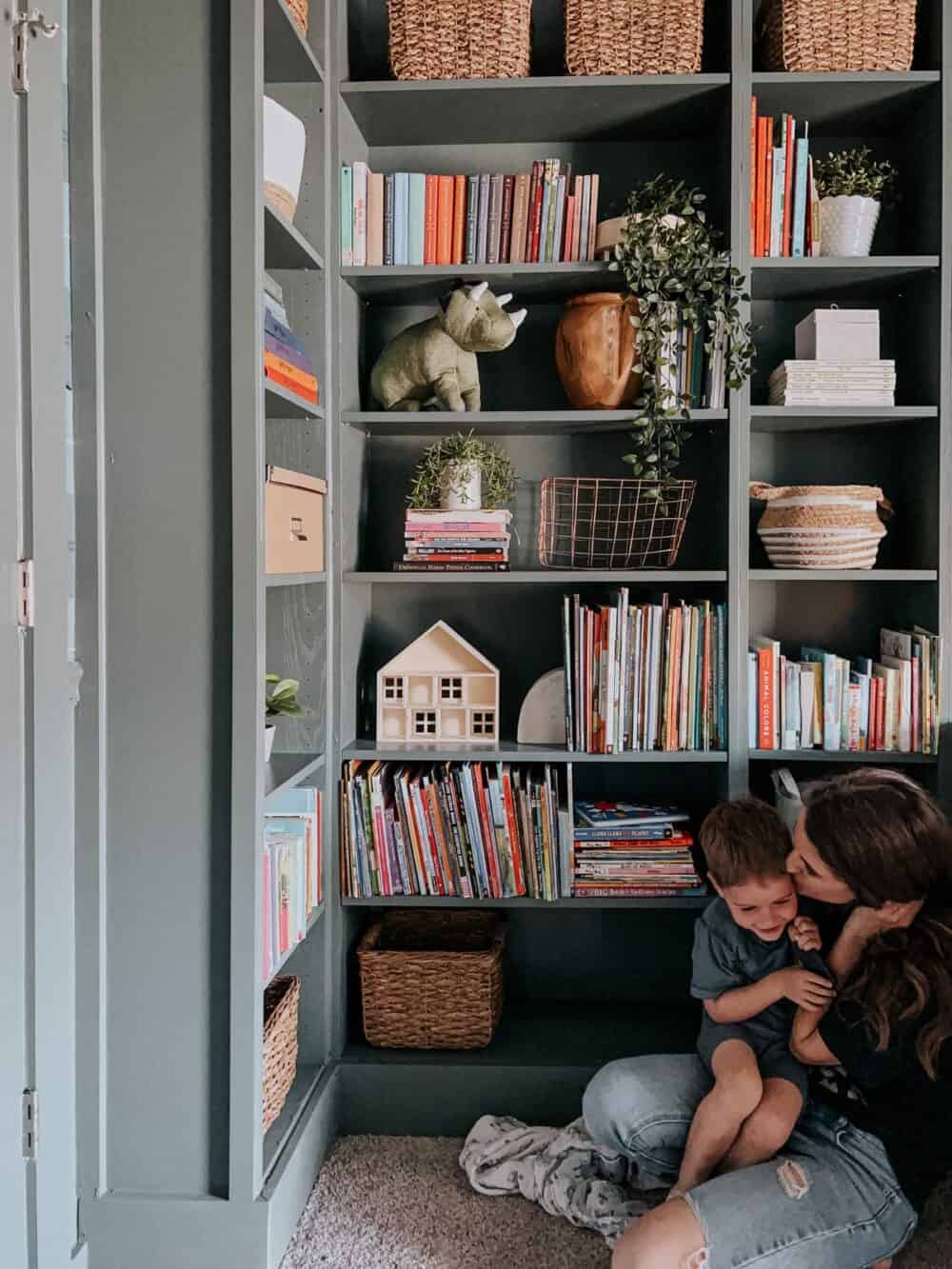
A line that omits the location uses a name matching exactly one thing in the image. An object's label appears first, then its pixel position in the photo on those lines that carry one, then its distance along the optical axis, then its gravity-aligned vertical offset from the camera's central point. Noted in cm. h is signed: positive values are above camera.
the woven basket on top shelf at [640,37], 253 +114
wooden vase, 259 +53
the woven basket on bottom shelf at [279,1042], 218 -77
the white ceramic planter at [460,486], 266 +25
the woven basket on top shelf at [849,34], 251 +114
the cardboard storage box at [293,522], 211 +15
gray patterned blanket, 221 -103
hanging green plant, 251 +61
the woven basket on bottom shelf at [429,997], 260 -80
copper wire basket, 267 +18
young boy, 206 -64
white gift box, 260 +56
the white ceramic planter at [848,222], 257 +78
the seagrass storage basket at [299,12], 234 +112
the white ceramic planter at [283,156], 218 +80
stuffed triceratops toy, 261 +54
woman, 189 -73
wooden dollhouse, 271 -18
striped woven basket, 256 +17
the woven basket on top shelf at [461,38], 254 +115
